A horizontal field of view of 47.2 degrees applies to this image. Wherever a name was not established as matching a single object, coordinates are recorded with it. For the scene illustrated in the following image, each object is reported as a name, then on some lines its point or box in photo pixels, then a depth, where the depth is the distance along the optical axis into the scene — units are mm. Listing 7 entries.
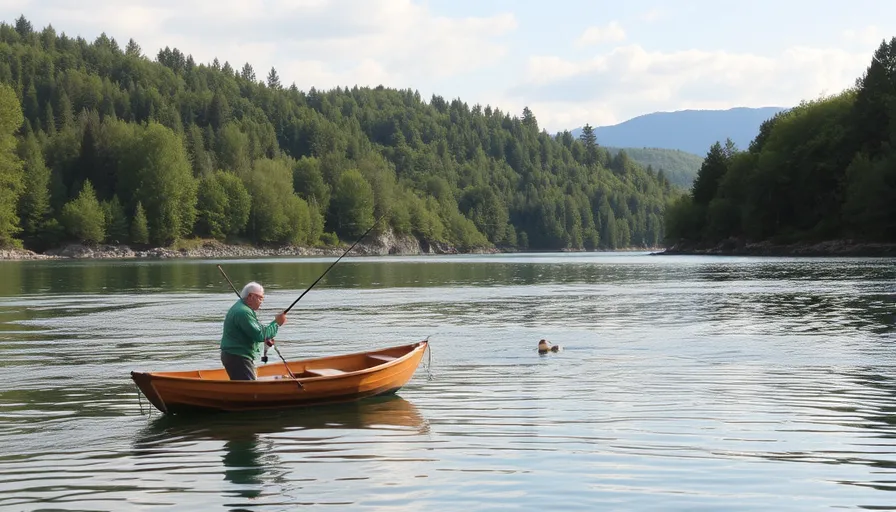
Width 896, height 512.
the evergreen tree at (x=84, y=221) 153000
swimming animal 28656
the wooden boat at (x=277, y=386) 18406
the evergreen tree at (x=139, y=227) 158500
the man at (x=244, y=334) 19266
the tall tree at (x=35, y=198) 151875
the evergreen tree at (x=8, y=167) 135750
